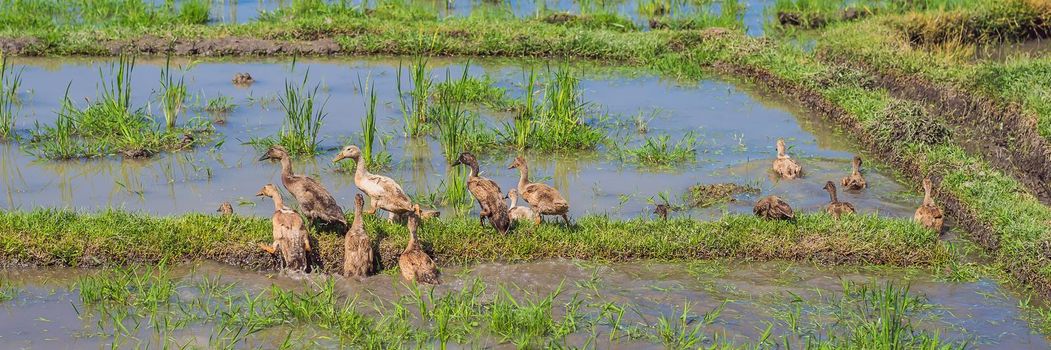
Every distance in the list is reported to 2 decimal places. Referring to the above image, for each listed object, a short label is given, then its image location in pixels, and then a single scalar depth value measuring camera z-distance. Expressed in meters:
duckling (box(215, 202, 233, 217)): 17.40
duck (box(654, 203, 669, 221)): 17.77
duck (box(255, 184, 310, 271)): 15.52
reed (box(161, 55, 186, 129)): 22.42
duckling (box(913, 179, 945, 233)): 17.48
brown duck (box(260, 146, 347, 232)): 16.48
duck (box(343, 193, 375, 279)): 15.41
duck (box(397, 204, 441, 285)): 15.19
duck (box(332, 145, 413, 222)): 17.09
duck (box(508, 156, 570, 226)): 16.80
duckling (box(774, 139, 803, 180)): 20.34
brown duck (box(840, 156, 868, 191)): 19.78
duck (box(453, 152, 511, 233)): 16.48
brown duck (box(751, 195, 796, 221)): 17.28
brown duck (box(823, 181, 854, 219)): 17.89
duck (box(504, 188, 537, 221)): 17.58
